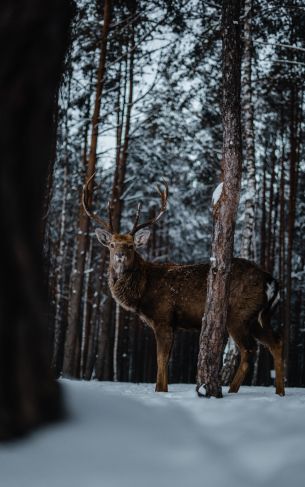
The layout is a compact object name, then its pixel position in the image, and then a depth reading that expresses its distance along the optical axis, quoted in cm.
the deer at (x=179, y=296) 731
